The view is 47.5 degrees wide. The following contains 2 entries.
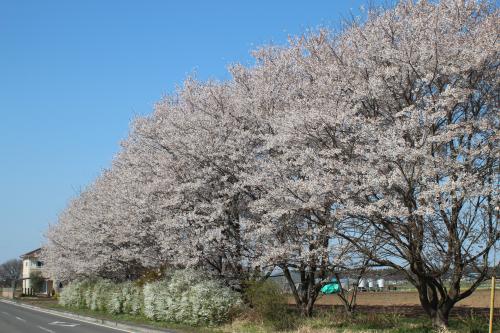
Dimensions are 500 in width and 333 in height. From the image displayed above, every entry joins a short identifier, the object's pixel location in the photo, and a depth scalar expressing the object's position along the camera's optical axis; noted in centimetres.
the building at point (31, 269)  9919
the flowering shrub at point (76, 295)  3876
